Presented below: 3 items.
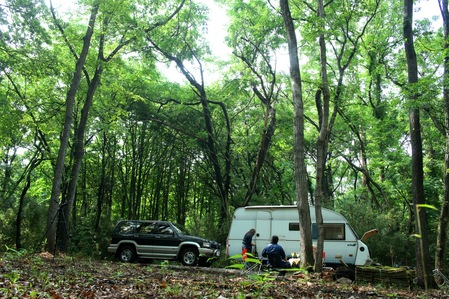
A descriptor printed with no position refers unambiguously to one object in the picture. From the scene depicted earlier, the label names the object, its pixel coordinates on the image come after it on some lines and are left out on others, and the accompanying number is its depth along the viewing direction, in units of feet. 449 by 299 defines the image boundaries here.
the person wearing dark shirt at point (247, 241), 41.06
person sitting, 32.78
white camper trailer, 46.42
